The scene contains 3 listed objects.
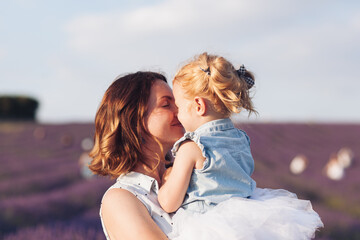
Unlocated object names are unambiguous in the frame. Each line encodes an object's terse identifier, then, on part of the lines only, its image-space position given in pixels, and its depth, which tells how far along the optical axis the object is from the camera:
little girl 2.07
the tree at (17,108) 23.98
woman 2.27
